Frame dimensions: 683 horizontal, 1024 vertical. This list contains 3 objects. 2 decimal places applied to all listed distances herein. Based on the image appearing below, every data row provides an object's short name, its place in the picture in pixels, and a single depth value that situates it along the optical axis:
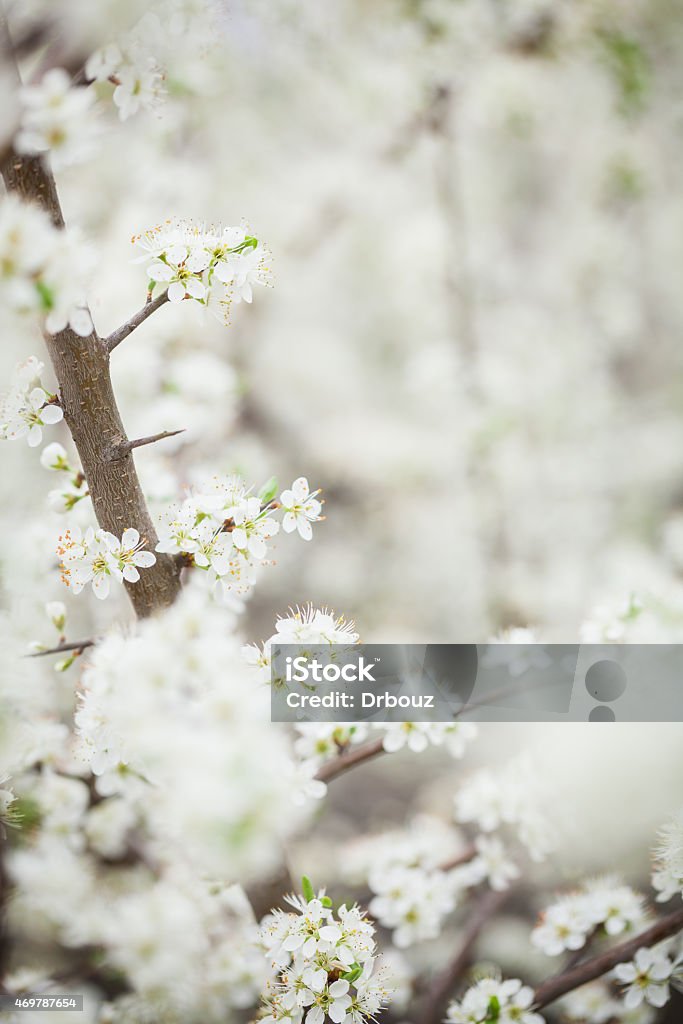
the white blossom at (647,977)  0.76
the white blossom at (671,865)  0.76
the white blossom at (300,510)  0.74
